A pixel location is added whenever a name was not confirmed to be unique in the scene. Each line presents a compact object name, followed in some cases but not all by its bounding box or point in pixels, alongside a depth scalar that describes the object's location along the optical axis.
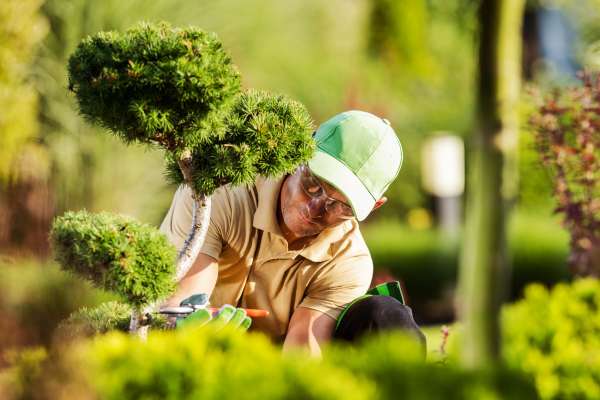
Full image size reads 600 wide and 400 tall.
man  6.89
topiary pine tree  5.46
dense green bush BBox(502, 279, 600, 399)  7.16
